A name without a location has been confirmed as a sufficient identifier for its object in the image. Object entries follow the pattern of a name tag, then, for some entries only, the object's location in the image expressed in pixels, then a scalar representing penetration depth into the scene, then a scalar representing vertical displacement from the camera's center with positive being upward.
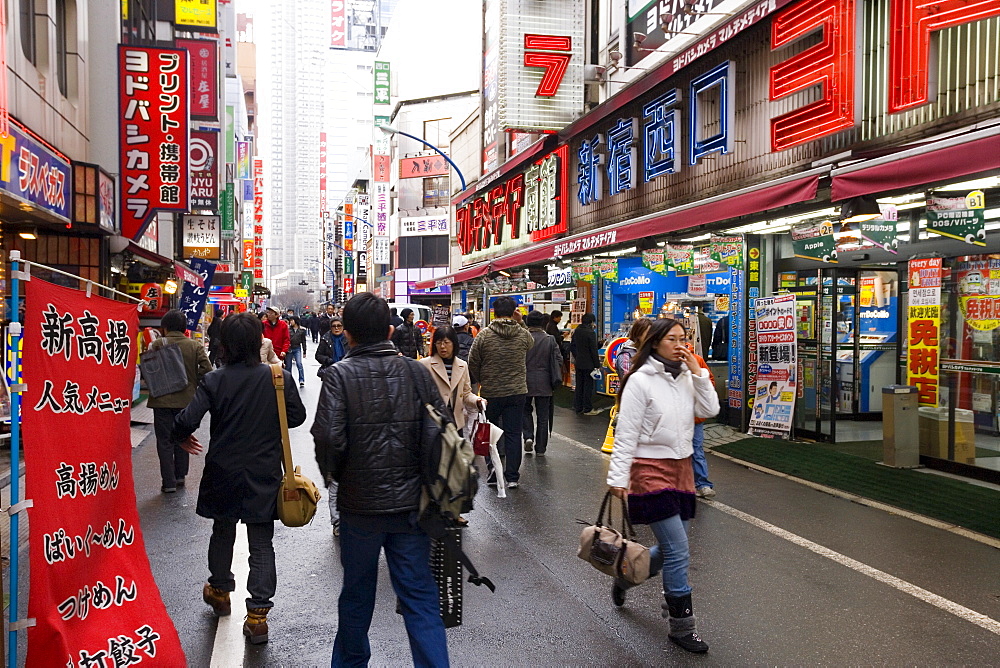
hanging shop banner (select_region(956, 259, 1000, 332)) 8.70 +0.28
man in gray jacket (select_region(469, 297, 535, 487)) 8.76 -0.60
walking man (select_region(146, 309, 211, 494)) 8.49 -0.86
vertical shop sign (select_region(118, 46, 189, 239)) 15.45 +3.49
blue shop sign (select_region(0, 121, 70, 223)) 9.28 +1.84
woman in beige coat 7.70 -0.49
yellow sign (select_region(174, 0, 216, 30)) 26.52 +9.91
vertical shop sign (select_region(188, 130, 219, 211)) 22.78 +4.28
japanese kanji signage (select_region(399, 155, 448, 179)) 58.94 +10.91
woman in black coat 4.79 -0.76
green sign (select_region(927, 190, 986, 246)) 7.78 +0.99
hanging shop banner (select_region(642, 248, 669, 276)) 13.65 +0.98
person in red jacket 19.06 -0.38
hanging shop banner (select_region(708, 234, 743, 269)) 11.98 +1.00
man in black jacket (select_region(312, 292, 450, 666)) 3.64 -0.74
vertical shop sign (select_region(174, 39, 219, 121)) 22.11 +6.30
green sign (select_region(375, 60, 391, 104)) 68.69 +19.41
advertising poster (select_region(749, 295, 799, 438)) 11.13 -0.68
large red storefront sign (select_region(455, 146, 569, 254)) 18.52 +2.95
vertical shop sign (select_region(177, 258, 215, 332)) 20.50 +0.44
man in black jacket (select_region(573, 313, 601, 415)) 14.93 -0.77
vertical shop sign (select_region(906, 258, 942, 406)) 9.05 -0.10
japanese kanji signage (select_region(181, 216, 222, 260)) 28.62 +2.86
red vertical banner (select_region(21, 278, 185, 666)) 3.45 -0.78
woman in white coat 4.59 -0.79
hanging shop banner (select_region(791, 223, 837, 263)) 9.51 +0.91
